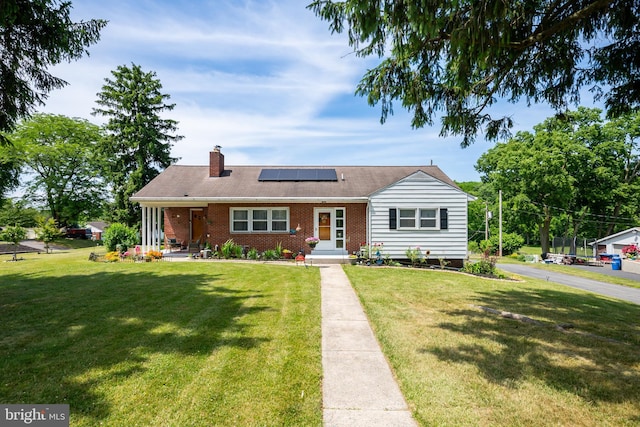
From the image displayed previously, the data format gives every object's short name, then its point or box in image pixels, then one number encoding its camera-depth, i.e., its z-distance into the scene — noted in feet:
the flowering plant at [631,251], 76.23
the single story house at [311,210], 50.57
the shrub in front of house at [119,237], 55.83
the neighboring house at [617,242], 83.27
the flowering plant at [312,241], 46.09
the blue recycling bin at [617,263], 66.23
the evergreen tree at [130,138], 88.94
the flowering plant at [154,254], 49.44
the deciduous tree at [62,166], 115.65
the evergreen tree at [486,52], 13.69
